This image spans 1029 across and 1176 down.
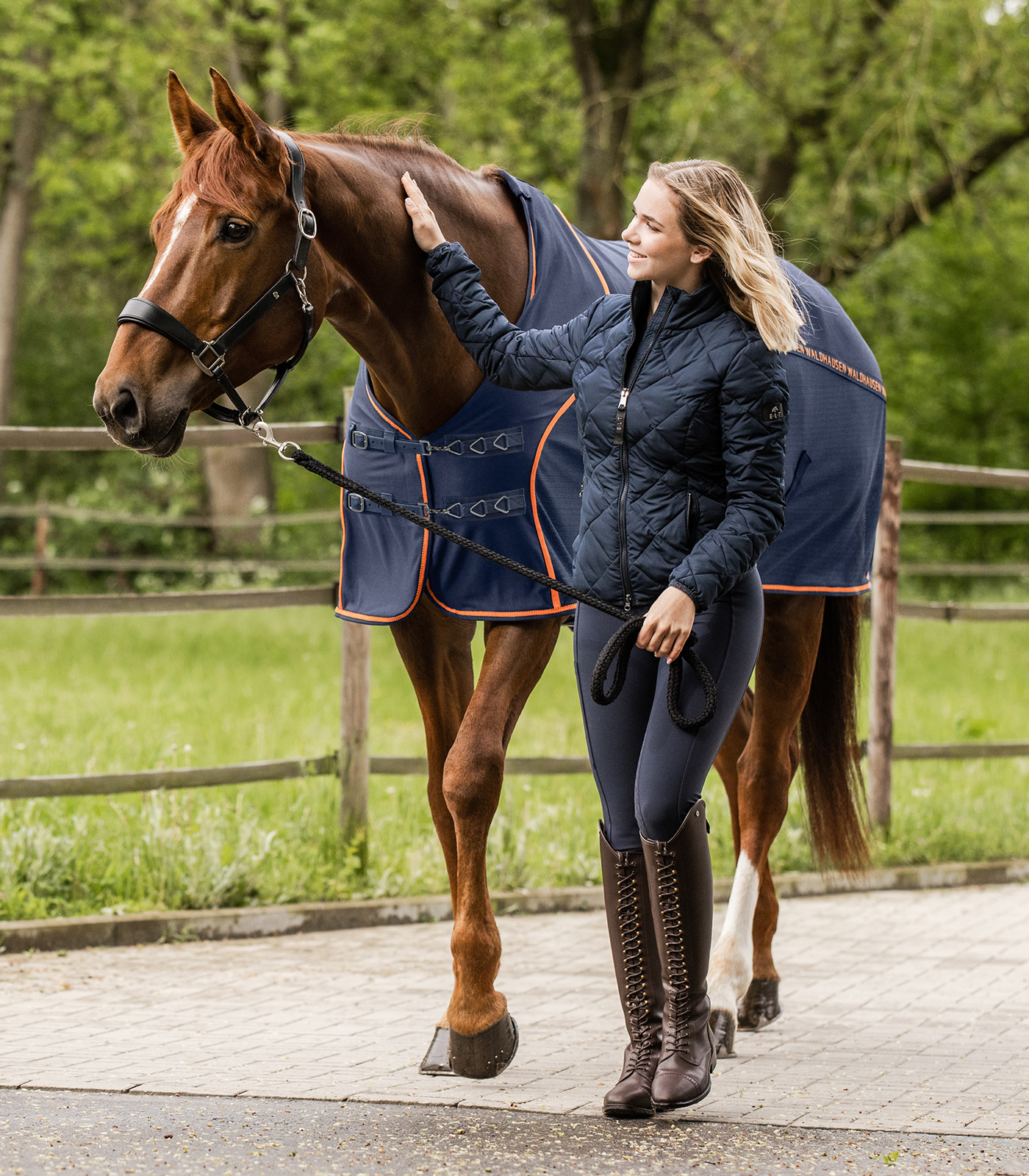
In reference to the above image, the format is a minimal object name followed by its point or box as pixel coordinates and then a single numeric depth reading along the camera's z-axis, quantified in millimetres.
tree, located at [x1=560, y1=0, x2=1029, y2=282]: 26187
